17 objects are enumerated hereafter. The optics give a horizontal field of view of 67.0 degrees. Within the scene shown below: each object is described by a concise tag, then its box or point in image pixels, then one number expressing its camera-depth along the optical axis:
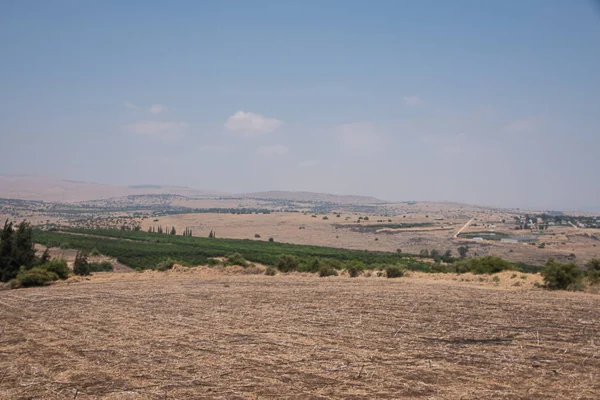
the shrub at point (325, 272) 36.41
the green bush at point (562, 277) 25.62
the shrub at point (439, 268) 40.69
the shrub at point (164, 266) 40.19
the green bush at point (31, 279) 31.67
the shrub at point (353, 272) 36.44
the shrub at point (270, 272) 37.04
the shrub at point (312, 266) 39.00
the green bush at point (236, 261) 43.54
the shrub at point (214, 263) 43.20
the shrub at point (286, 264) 40.07
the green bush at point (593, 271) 26.55
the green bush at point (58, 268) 34.47
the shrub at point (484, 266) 34.97
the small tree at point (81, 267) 40.07
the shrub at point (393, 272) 34.47
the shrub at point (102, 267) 53.04
